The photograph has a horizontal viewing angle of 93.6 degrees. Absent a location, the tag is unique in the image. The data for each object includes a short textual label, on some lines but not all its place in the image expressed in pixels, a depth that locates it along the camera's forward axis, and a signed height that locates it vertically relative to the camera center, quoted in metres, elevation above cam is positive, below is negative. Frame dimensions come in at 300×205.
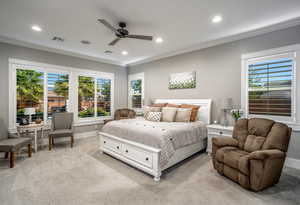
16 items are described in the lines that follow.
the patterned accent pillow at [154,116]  3.87 -0.41
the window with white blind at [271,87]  2.93 +0.34
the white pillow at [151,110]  4.13 -0.25
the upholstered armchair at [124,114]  5.50 -0.50
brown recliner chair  2.02 -0.83
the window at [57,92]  3.80 +0.30
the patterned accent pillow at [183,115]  3.65 -0.34
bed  2.44 -0.81
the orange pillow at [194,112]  3.74 -0.27
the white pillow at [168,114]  3.77 -0.33
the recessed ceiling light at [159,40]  3.70 +1.67
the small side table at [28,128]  3.47 -0.68
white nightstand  3.22 -0.70
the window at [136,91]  5.88 +0.45
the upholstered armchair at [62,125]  3.82 -0.74
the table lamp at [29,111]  3.57 -0.26
